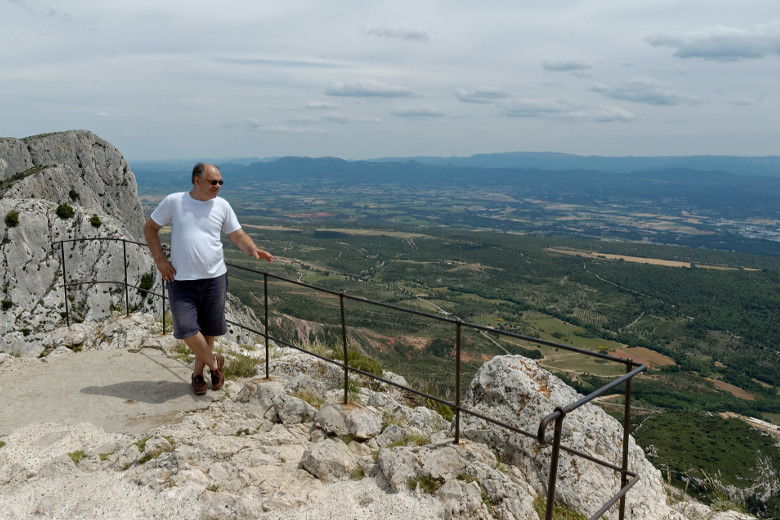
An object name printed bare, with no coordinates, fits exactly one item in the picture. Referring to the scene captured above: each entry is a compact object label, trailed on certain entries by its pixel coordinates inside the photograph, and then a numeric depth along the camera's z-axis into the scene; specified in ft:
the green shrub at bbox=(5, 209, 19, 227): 57.82
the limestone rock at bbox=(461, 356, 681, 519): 16.11
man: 17.37
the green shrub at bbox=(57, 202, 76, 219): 63.23
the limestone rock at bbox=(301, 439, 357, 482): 14.73
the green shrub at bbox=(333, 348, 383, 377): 26.16
